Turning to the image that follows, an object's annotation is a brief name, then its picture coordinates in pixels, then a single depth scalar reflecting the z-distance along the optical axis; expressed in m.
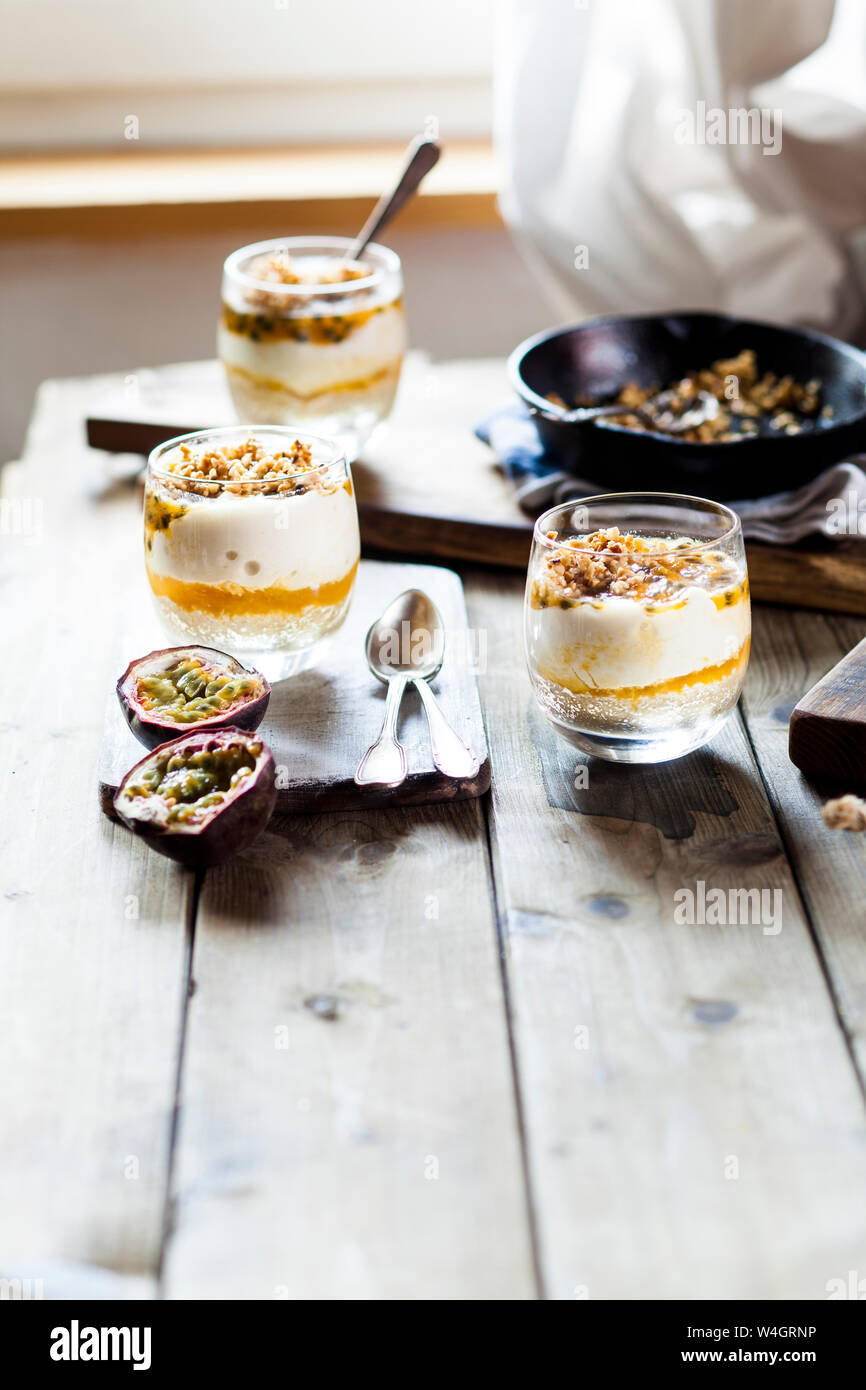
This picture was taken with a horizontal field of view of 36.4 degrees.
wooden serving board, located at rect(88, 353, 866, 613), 1.30
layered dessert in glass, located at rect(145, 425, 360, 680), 1.06
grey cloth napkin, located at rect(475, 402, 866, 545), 1.31
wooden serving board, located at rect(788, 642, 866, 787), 0.98
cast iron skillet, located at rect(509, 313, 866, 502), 1.30
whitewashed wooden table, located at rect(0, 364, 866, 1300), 0.65
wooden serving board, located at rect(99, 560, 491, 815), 0.98
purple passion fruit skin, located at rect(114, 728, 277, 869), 0.88
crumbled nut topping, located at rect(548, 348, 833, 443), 1.43
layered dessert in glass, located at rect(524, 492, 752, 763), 0.94
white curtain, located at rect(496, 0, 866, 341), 1.68
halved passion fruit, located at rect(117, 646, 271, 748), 0.97
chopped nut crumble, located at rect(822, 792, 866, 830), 0.91
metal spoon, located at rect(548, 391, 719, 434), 1.42
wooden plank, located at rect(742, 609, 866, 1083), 0.83
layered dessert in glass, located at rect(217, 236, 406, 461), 1.42
